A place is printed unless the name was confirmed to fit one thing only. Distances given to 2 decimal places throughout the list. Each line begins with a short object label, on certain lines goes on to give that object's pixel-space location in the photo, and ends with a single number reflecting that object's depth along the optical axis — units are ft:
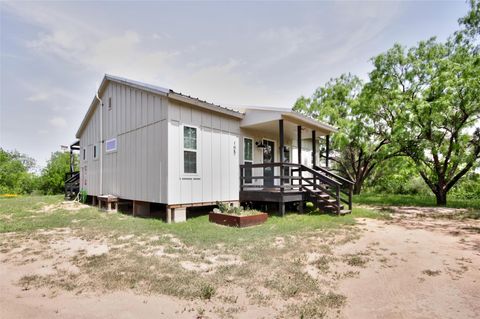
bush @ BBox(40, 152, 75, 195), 75.34
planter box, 22.43
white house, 24.95
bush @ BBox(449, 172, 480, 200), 55.06
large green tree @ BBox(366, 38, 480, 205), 37.99
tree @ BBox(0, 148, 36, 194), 91.97
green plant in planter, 23.63
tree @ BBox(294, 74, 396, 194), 53.16
